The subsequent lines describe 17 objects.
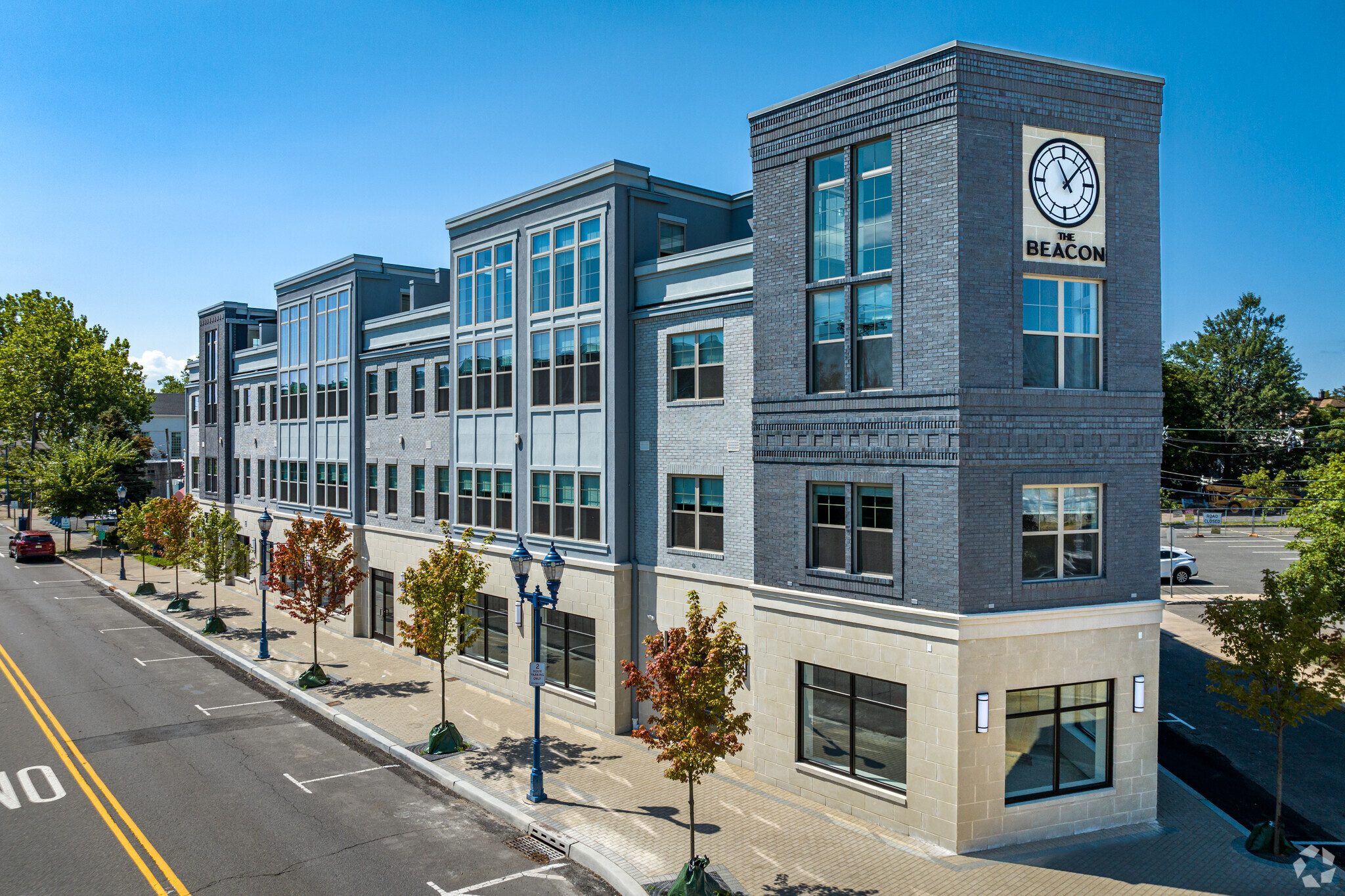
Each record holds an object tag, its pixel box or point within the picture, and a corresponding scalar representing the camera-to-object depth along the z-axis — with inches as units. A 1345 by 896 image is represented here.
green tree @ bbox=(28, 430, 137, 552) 2114.9
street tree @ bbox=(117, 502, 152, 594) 1573.6
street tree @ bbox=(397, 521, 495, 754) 764.0
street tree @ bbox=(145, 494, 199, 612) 1403.8
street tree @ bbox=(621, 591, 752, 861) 502.6
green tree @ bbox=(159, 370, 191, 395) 6072.8
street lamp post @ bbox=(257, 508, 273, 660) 1103.0
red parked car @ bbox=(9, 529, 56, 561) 2031.3
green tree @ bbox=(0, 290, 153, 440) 2581.2
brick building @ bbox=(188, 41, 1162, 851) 567.8
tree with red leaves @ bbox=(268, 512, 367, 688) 1001.5
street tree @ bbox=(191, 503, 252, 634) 1320.1
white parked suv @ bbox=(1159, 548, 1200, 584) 1629.1
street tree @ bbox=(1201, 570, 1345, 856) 558.3
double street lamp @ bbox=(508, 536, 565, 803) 639.8
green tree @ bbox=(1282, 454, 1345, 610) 931.3
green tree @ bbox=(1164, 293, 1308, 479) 3169.3
